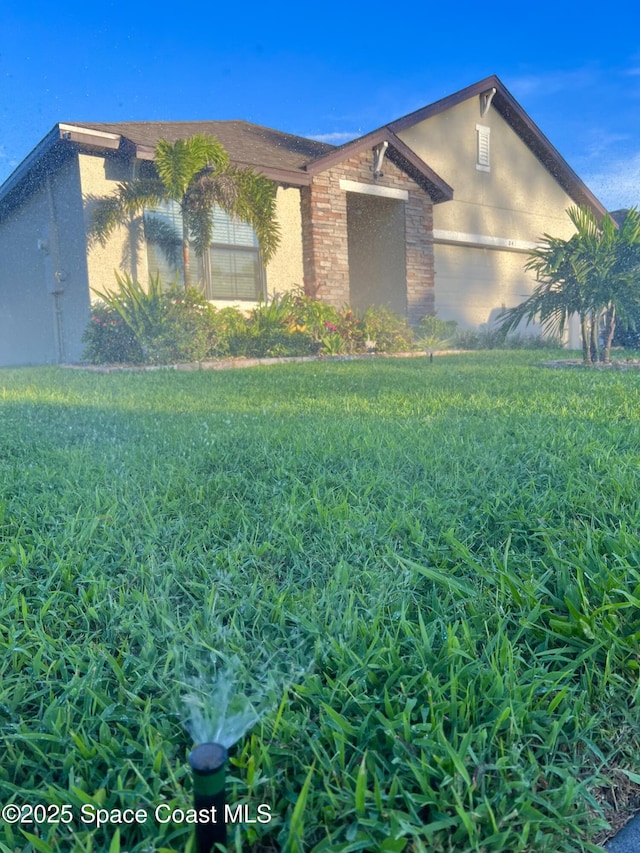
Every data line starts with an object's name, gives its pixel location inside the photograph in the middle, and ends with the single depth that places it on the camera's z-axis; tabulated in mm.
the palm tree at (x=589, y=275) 5828
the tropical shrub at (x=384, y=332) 9367
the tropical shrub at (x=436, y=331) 10250
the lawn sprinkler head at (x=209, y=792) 440
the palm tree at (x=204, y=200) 8055
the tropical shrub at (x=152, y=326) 7312
